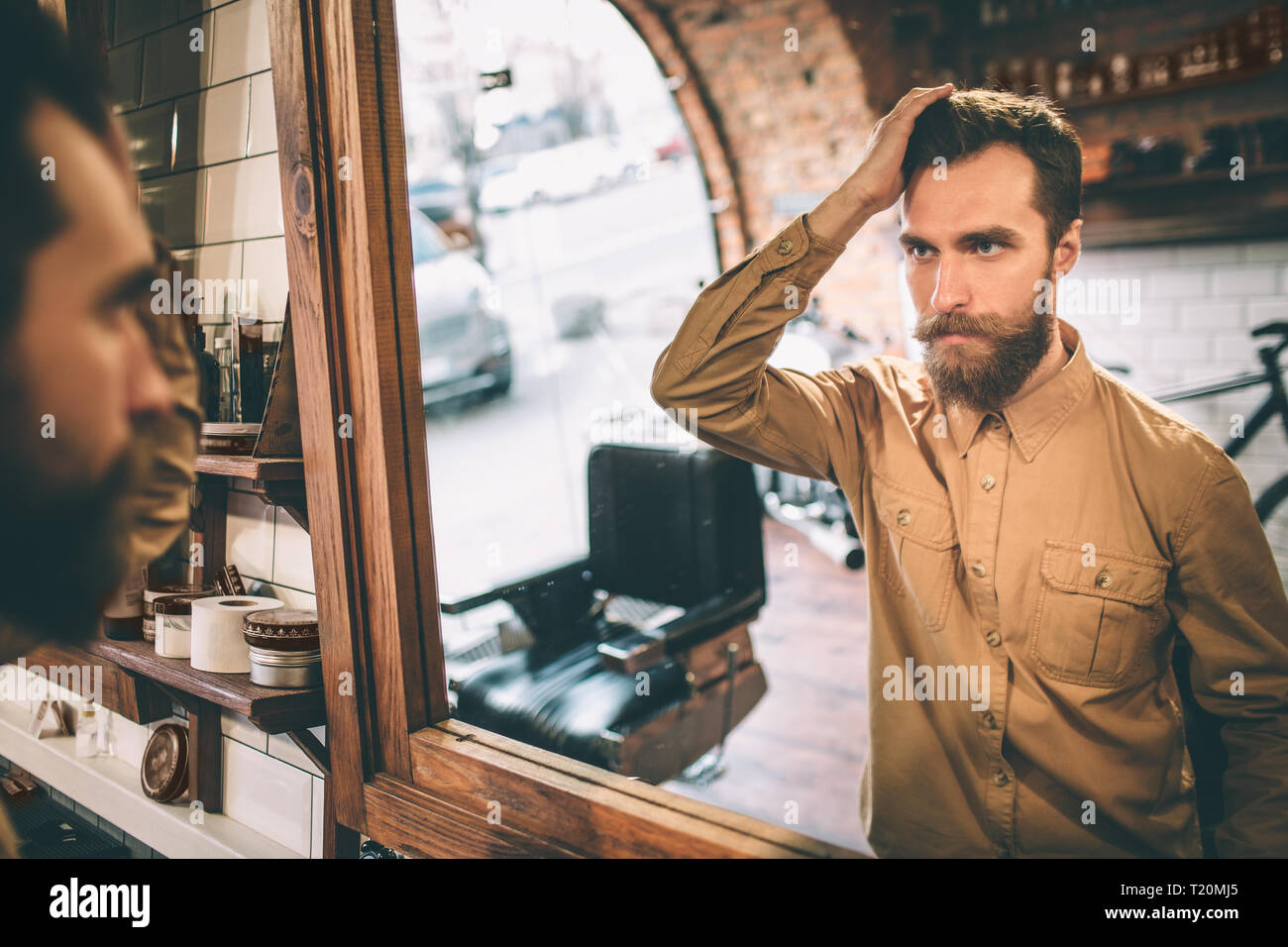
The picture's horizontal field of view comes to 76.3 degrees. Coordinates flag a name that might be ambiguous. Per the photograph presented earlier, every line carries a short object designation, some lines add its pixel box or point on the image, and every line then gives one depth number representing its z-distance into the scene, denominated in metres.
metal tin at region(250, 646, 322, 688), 1.37
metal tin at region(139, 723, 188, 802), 1.69
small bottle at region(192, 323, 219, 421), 1.62
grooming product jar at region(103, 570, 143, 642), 1.65
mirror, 2.24
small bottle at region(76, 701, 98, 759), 1.92
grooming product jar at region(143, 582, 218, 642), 1.61
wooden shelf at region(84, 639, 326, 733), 1.32
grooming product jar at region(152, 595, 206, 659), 1.54
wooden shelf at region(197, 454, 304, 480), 1.32
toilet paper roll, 1.44
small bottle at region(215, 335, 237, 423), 1.59
